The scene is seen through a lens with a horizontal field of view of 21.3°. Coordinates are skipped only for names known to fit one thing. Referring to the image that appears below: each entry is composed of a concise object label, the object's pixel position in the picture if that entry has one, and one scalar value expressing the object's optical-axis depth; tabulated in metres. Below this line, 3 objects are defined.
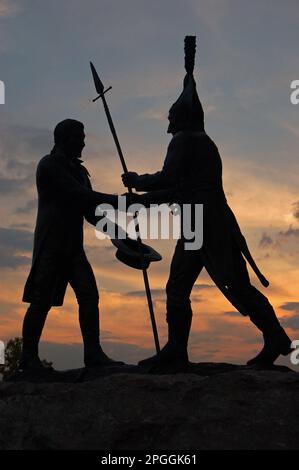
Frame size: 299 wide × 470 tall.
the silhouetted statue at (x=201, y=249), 8.23
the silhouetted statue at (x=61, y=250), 9.01
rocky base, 7.25
